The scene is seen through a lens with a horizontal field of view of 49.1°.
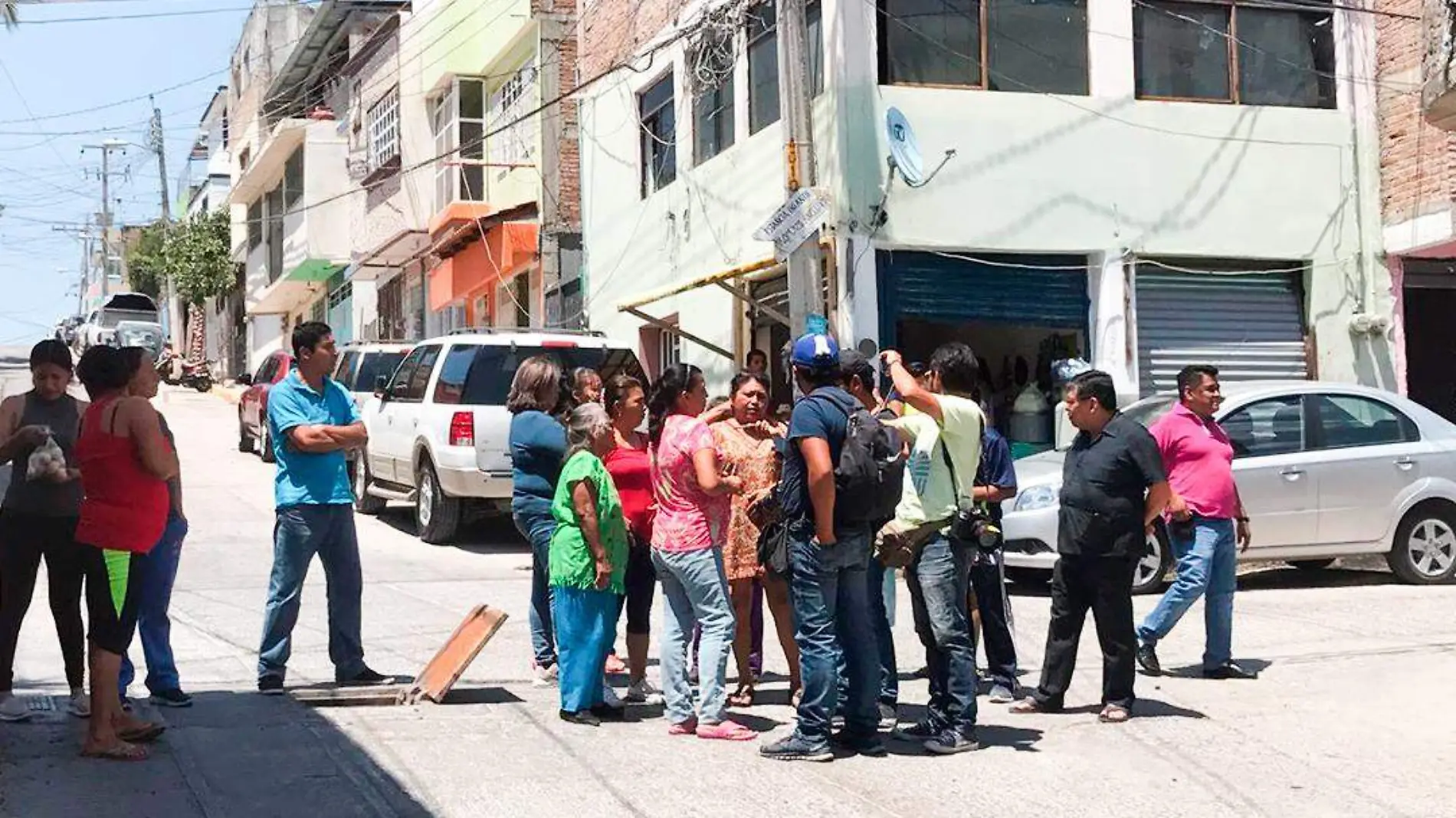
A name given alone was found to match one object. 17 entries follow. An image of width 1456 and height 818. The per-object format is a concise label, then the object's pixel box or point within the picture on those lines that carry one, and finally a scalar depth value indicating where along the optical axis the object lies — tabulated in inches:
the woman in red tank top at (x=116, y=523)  256.7
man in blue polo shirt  302.7
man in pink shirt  350.9
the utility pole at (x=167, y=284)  2167.8
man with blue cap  263.6
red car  952.9
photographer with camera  280.4
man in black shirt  302.8
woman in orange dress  302.0
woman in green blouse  293.4
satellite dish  604.1
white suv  565.9
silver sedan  476.7
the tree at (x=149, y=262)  2153.1
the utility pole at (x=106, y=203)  2866.6
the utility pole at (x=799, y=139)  536.1
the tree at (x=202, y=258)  1957.4
